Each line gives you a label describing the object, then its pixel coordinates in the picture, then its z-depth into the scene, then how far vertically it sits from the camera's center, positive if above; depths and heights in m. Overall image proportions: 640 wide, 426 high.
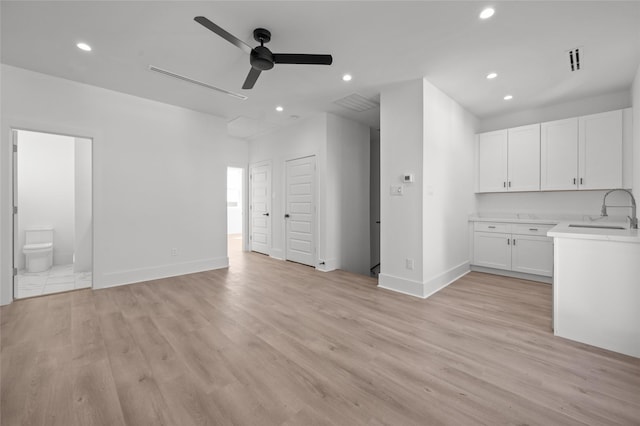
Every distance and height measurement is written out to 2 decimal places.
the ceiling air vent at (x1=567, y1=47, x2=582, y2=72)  2.76 +1.73
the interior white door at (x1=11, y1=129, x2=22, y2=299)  3.23 +0.06
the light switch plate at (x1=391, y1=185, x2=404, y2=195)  3.63 +0.32
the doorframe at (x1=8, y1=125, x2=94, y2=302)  3.18 +0.69
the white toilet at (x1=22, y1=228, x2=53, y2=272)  4.43 -0.63
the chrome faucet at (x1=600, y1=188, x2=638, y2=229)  2.91 +0.00
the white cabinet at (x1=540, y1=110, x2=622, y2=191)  3.69 +0.90
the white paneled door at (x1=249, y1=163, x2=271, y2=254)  6.18 +0.13
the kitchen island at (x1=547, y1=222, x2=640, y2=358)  2.09 -0.65
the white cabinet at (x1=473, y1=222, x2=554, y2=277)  4.05 -0.59
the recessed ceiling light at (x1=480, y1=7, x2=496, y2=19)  2.18 +1.70
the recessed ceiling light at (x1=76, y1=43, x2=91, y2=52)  2.67 +1.74
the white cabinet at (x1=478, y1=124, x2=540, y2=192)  4.32 +0.92
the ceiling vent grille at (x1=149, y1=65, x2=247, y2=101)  3.18 +1.77
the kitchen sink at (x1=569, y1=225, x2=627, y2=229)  3.02 -0.18
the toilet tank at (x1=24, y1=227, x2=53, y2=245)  4.71 -0.41
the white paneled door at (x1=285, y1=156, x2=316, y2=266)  5.09 +0.03
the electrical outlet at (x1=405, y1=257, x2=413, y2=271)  3.52 -0.70
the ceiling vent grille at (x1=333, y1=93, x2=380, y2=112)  4.13 +1.84
